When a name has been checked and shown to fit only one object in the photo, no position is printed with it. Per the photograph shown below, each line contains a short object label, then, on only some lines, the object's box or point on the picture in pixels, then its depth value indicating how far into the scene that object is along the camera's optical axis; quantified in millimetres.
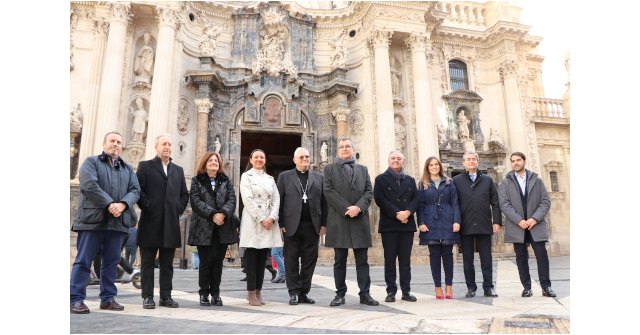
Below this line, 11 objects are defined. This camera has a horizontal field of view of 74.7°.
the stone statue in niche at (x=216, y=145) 16156
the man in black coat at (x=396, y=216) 5207
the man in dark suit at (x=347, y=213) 5000
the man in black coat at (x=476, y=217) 5582
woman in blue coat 5562
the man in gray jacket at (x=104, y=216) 4309
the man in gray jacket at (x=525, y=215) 5465
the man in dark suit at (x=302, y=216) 5203
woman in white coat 5004
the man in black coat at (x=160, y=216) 4680
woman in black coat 4898
